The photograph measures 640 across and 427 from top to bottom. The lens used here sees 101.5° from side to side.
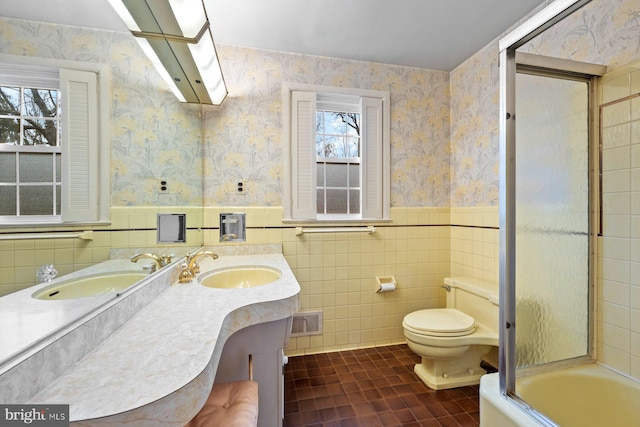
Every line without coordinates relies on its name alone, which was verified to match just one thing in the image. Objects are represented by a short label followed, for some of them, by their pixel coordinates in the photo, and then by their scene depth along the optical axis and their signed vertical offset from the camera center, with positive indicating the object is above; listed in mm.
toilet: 1672 -806
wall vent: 2113 -908
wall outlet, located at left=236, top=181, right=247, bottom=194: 2055 +195
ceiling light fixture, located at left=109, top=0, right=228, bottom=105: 974 +771
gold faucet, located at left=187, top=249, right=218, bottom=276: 1444 -274
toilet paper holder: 2186 -602
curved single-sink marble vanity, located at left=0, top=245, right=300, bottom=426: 528 -374
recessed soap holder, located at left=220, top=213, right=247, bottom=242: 2025 -114
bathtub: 1074 -805
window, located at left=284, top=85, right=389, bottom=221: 2117 +503
